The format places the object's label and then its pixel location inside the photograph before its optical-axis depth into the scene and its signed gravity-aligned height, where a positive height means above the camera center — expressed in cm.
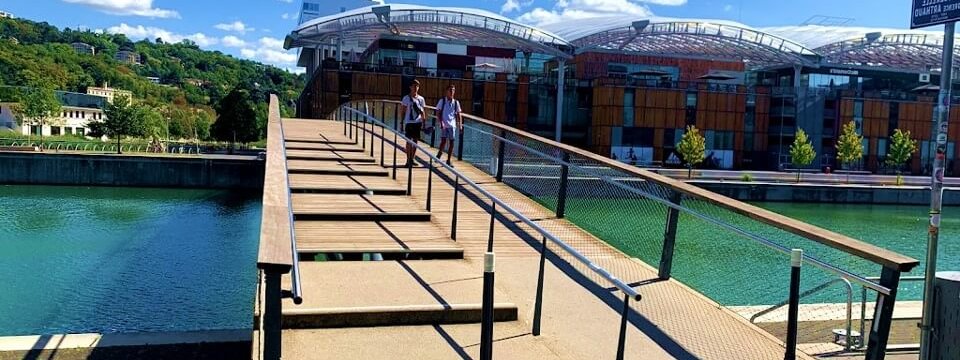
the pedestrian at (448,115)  1197 +17
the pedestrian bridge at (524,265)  435 -111
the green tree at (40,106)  6303 +40
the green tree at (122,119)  6869 -49
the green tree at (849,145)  5062 -24
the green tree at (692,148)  4738 -82
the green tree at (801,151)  4891 -77
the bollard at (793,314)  415 -97
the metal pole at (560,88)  4866 +272
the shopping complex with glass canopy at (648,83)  4628 +337
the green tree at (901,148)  5216 -29
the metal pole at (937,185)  558 -31
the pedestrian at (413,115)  1186 +16
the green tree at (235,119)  7906 -9
